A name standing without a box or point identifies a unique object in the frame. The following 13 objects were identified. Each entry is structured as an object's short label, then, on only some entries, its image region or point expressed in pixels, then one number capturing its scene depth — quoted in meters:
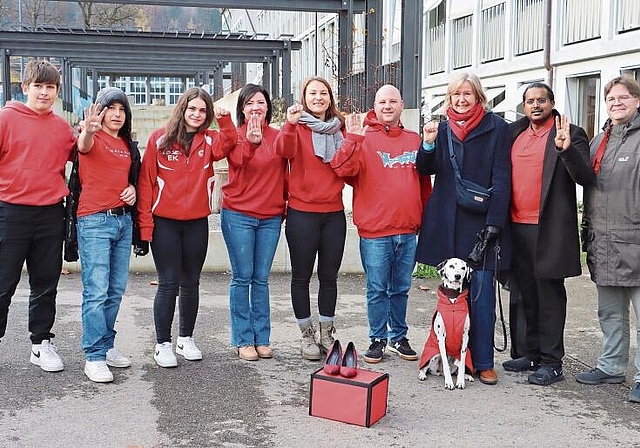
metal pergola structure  10.47
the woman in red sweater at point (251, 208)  5.77
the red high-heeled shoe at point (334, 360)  4.79
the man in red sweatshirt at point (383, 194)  5.75
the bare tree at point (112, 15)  36.03
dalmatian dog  5.43
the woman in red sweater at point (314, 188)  5.70
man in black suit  5.33
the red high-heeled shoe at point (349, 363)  4.74
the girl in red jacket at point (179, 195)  5.59
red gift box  4.65
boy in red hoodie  5.25
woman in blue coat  5.49
